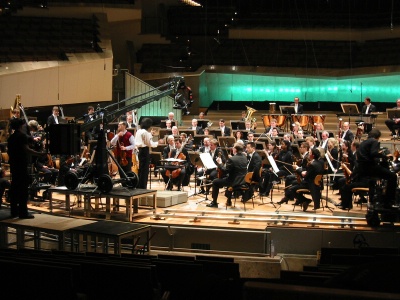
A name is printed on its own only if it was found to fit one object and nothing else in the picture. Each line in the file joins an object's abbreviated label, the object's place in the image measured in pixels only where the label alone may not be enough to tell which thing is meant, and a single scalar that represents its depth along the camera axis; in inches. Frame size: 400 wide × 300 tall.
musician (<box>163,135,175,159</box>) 482.0
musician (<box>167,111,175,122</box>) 593.9
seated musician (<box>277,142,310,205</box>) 414.6
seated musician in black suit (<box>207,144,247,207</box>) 411.8
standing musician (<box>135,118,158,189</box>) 410.6
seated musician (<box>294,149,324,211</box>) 394.6
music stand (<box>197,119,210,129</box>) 594.2
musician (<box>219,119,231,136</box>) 564.7
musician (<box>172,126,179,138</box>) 533.9
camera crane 372.8
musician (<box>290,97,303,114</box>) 653.9
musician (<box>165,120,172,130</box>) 580.0
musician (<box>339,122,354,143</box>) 515.2
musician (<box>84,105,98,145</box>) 552.8
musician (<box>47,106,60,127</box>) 523.1
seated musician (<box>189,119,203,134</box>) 569.3
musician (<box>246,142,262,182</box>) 431.5
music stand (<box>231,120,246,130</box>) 587.8
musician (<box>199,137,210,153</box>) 475.2
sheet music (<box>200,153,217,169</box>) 425.4
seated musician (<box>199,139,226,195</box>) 462.3
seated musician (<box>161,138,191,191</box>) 467.2
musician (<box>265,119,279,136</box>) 543.9
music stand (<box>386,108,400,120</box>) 590.9
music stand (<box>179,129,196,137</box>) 552.7
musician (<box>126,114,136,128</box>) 552.7
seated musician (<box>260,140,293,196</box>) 458.3
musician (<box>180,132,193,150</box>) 488.6
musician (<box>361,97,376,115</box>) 633.0
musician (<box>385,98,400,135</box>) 594.9
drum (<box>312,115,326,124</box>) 620.7
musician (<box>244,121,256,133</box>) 582.3
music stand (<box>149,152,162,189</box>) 486.9
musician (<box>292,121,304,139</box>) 542.4
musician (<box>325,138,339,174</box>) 455.5
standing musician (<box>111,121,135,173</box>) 406.6
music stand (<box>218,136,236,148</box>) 506.9
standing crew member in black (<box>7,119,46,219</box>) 313.1
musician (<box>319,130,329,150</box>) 470.6
